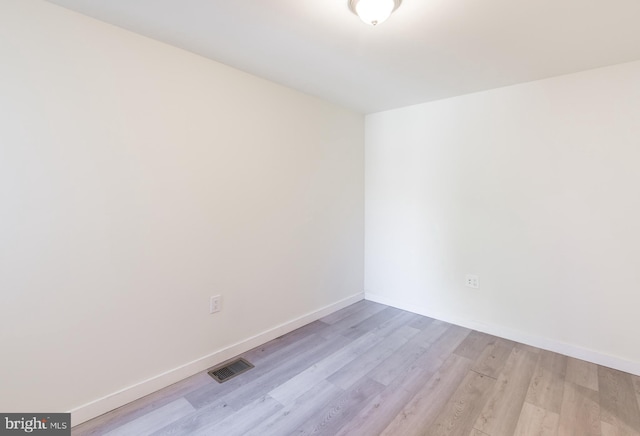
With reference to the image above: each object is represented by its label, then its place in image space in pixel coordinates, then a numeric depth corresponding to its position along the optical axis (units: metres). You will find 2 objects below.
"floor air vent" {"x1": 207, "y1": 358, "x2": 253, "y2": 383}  1.96
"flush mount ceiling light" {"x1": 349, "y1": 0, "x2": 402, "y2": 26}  1.30
